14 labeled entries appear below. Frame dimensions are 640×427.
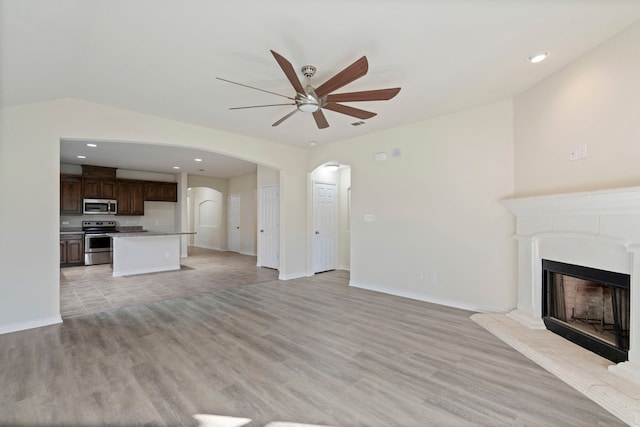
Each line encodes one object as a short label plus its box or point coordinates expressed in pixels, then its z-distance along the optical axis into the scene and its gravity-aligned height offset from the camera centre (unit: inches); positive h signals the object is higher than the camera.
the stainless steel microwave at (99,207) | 309.7 +13.9
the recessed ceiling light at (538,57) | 104.2 +59.5
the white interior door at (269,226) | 280.8 -8.1
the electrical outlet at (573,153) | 112.9 +25.0
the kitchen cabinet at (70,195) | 296.0 +26.1
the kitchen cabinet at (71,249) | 290.5 -30.9
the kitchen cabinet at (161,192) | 350.9 +34.3
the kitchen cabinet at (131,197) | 332.5 +26.2
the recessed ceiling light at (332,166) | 251.0 +47.9
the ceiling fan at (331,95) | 88.3 +45.3
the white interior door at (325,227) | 261.1 -8.5
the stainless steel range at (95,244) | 299.9 -26.9
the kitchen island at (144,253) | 250.4 -31.3
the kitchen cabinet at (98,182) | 309.6 +41.1
